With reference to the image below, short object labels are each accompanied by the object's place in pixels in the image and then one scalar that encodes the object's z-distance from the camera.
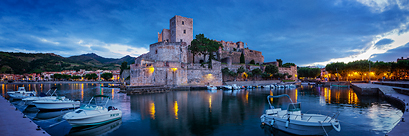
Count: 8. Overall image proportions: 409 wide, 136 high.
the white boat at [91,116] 9.50
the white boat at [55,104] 14.46
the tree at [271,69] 48.03
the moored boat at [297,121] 8.04
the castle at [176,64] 33.41
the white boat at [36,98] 15.97
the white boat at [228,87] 37.40
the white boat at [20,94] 20.71
